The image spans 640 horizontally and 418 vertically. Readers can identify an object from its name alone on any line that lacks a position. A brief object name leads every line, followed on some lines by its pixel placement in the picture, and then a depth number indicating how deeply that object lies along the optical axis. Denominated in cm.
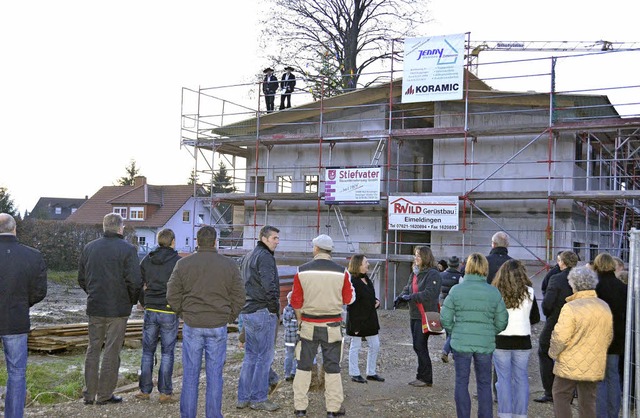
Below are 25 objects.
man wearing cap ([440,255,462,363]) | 1069
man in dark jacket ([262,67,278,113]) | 2303
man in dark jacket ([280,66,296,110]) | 2322
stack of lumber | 1327
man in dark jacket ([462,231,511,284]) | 812
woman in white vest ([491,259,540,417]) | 680
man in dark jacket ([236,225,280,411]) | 729
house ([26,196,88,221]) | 8275
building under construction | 1838
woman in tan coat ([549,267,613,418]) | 607
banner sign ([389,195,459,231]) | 1877
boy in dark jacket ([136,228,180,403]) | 768
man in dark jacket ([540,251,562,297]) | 822
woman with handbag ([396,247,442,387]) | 855
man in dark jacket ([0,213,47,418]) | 644
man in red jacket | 707
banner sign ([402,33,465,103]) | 1862
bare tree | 2920
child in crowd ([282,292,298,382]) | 798
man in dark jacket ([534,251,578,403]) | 747
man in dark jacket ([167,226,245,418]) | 660
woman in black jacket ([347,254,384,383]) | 840
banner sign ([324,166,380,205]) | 1972
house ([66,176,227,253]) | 5194
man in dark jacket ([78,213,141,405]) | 752
